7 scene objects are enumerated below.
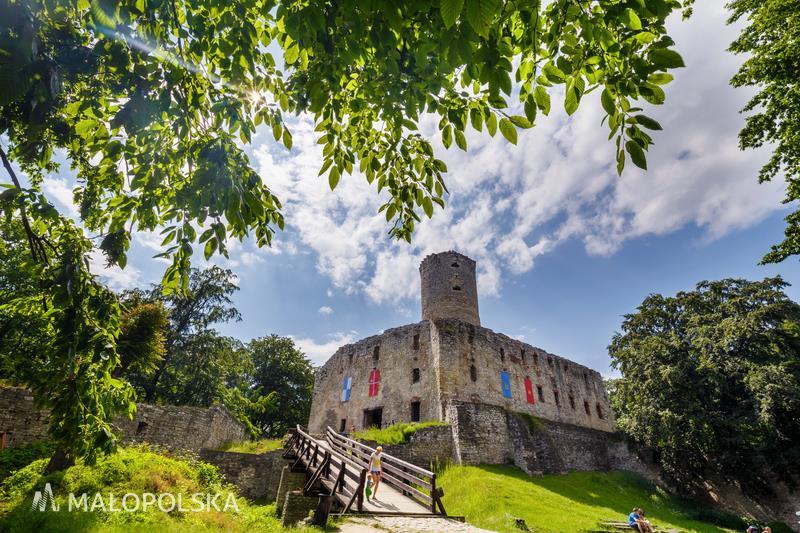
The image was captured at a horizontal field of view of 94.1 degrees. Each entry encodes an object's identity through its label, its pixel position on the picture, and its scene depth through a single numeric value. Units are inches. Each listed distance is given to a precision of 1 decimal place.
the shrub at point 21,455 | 399.5
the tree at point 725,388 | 711.7
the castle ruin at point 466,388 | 724.0
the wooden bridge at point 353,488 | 278.7
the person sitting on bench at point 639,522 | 438.9
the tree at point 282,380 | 1380.4
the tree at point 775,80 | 326.3
